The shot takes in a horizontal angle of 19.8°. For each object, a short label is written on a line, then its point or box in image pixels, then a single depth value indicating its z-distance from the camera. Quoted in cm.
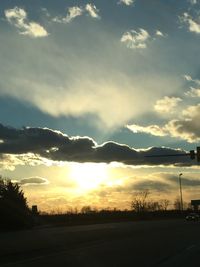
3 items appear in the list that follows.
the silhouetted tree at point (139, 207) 15590
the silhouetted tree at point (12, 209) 6950
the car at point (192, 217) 9338
